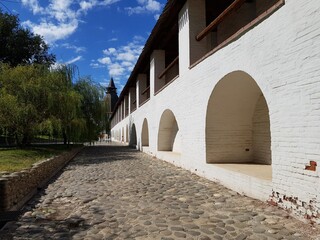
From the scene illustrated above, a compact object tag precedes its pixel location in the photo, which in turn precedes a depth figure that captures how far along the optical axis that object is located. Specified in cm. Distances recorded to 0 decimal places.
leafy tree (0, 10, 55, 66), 1716
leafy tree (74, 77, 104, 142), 1838
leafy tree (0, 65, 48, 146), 966
